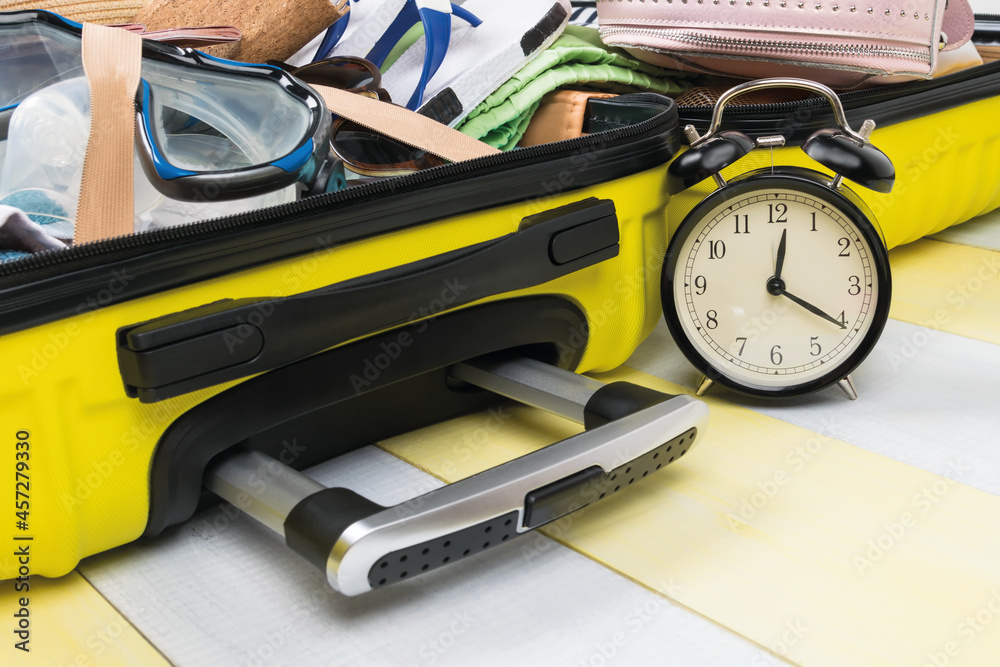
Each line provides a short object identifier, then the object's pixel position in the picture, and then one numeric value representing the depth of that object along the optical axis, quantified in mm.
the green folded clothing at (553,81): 814
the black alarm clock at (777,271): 668
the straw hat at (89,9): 941
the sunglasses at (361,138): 727
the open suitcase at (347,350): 471
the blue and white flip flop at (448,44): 809
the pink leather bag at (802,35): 731
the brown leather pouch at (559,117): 813
